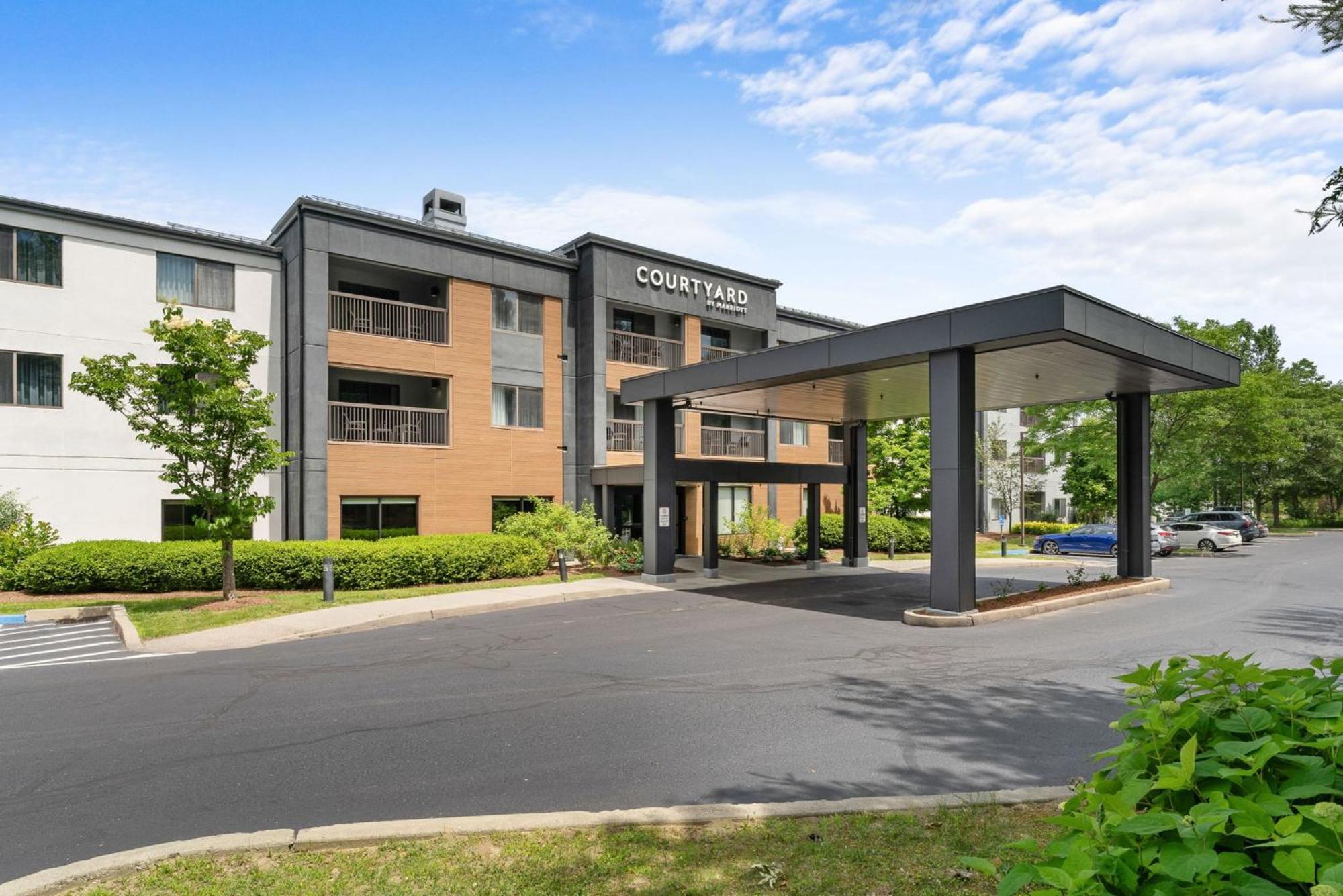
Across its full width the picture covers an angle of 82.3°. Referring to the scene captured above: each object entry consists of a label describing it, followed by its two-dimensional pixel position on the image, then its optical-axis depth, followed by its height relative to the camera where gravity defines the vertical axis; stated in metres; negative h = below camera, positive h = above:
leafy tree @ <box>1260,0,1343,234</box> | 6.04 +3.51
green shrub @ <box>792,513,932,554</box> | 32.78 -2.92
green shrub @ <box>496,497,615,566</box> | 24.45 -2.10
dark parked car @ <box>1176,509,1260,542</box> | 40.75 -3.04
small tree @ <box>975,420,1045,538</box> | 46.44 -0.02
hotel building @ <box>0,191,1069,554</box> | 21.05 +3.73
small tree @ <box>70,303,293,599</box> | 16.61 +1.28
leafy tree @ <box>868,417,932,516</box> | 40.62 -0.10
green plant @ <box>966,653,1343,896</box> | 2.04 -1.01
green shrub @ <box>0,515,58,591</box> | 18.36 -1.81
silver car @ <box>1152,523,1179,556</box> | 34.09 -3.41
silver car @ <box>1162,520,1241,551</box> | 35.34 -3.35
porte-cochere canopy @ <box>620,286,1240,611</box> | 14.24 +2.12
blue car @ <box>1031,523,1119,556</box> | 35.06 -3.56
